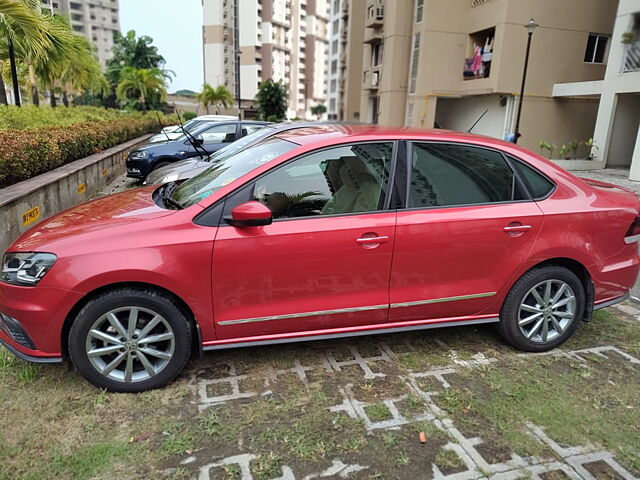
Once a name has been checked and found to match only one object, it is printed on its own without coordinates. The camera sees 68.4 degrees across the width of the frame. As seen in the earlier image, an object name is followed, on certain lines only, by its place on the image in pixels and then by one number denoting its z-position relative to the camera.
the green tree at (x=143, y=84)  33.56
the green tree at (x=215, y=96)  41.69
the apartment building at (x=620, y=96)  15.99
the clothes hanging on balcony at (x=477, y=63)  24.31
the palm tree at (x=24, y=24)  7.49
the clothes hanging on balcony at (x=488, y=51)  23.50
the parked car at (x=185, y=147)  9.79
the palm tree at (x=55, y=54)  10.21
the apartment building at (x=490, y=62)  21.77
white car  11.40
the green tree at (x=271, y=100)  43.69
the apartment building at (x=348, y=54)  43.41
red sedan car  2.75
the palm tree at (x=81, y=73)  13.73
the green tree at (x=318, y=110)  78.56
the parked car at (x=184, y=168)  6.54
